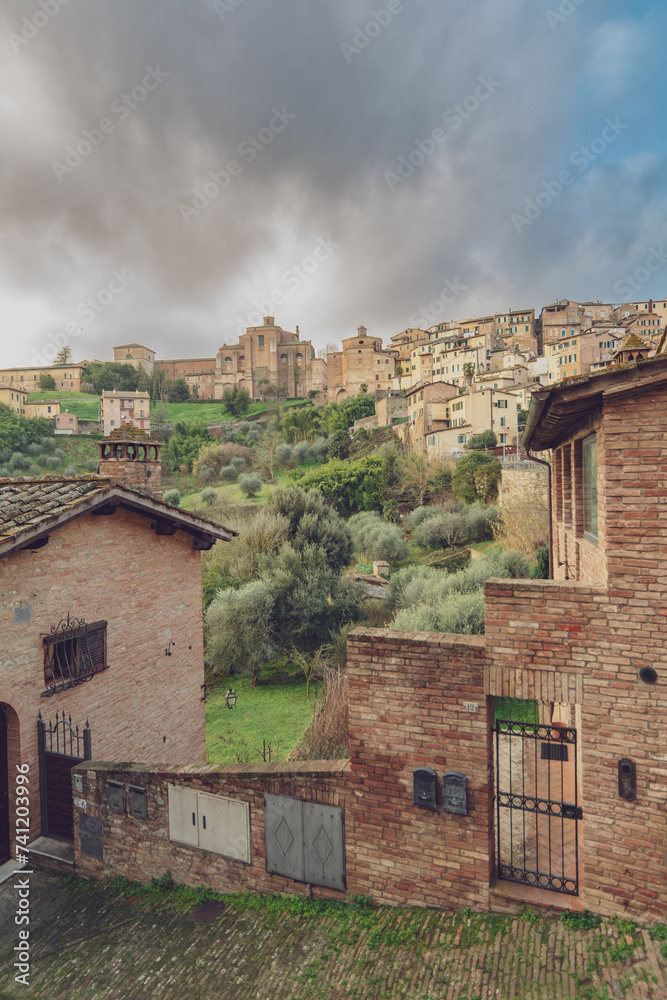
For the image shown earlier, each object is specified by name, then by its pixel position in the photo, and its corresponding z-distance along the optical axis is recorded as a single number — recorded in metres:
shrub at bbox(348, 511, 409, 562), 30.86
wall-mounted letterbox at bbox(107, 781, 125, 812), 6.18
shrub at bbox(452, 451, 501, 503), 36.12
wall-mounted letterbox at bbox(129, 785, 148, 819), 6.05
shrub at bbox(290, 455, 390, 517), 42.72
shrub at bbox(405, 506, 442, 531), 36.66
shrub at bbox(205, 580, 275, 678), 18.23
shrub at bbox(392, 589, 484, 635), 15.38
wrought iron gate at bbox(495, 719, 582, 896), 4.79
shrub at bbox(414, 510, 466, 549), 32.41
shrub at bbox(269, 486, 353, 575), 22.69
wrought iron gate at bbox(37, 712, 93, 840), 6.92
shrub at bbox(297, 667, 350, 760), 11.30
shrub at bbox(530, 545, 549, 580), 17.82
